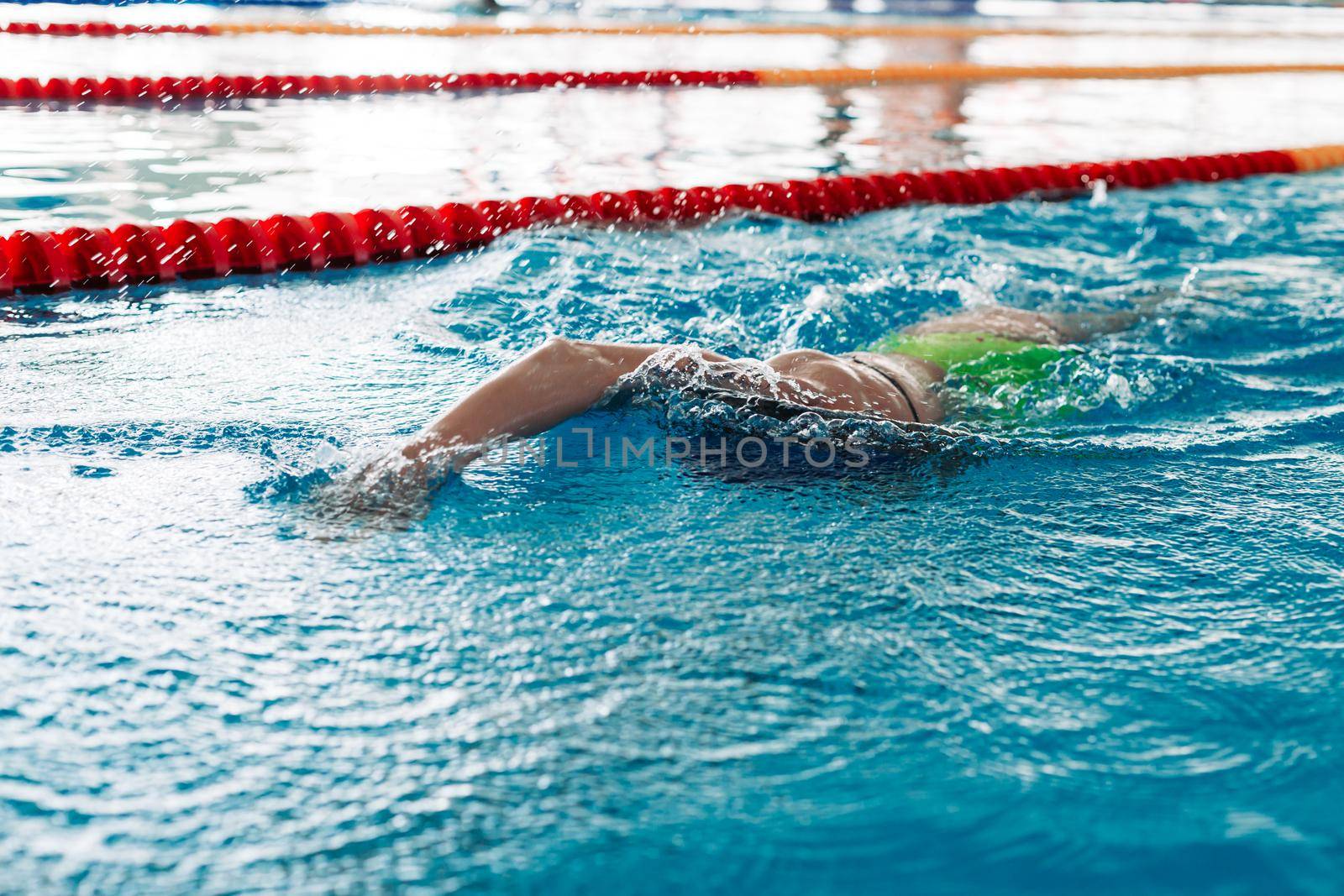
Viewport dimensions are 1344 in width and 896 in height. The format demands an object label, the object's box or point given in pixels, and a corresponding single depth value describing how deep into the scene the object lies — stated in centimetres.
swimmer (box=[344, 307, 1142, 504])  199
